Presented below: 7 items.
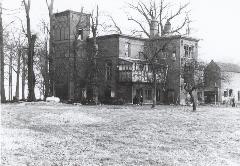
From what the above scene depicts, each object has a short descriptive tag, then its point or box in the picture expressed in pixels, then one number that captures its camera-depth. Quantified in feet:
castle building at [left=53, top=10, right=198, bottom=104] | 172.24
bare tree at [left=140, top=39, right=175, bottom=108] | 167.59
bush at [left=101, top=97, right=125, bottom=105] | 162.31
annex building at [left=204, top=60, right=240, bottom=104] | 211.00
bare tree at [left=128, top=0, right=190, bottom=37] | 206.80
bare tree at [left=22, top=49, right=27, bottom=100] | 182.54
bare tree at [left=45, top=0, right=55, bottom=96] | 156.56
